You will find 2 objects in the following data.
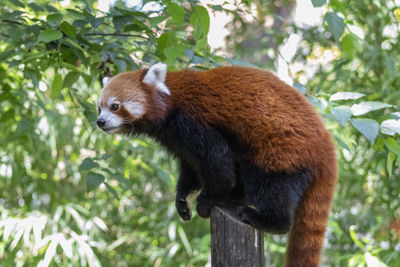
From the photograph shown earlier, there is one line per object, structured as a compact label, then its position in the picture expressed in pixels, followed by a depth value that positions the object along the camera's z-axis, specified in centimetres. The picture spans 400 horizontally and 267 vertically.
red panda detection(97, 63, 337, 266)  686
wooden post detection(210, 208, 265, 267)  682
